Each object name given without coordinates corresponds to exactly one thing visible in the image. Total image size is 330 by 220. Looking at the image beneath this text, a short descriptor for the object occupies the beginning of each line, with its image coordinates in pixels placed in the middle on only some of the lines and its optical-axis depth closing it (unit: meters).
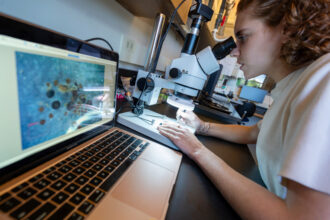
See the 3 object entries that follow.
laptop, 0.20
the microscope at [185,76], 0.59
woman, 0.26
